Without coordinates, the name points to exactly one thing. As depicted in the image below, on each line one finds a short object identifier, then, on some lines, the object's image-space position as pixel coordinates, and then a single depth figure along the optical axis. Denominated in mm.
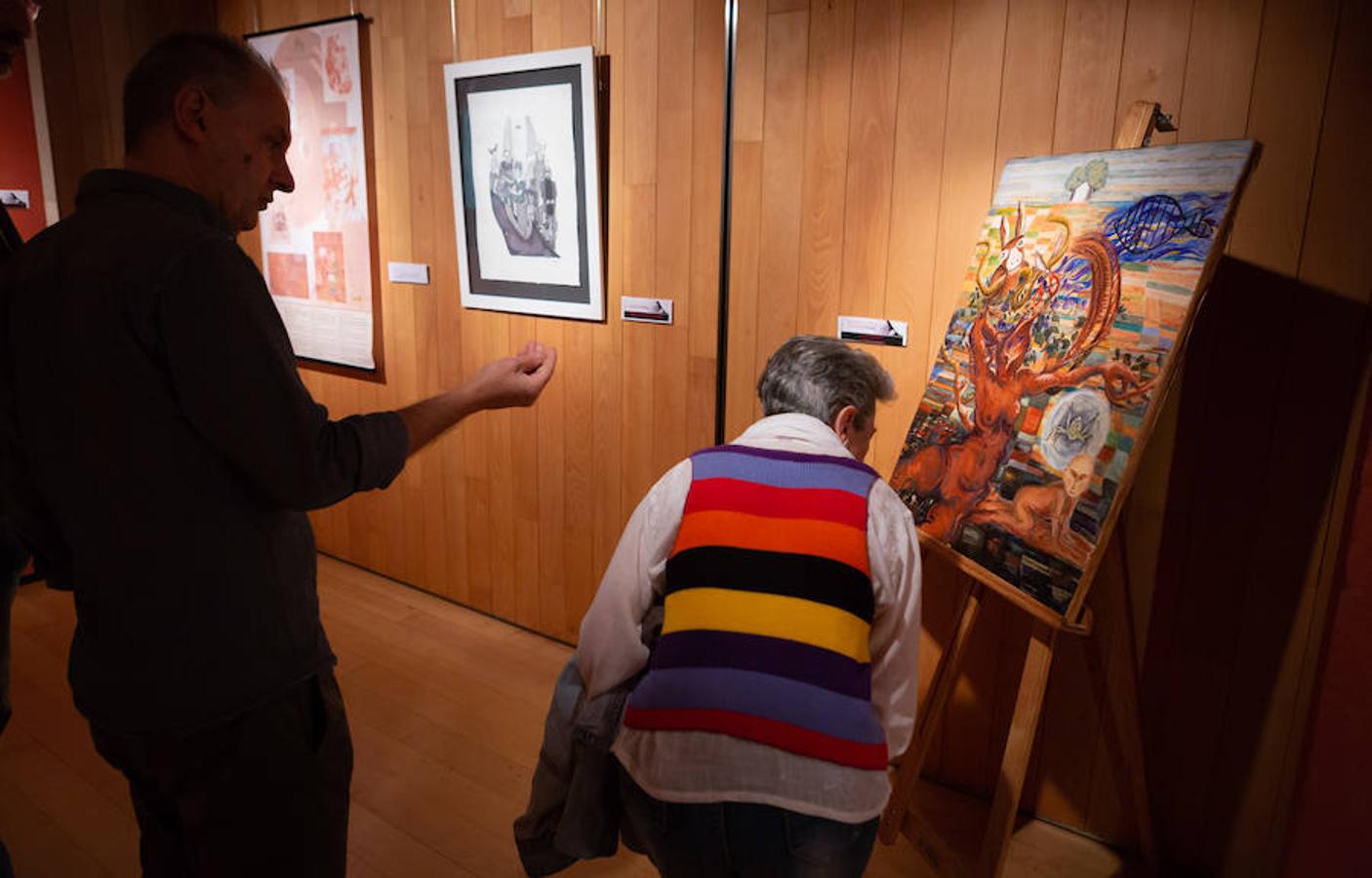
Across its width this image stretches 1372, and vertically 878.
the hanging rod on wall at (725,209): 2543
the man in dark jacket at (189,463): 1141
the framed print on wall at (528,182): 2857
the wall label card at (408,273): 3434
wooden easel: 1749
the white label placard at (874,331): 2395
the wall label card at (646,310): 2846
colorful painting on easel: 1598
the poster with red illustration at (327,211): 3467
